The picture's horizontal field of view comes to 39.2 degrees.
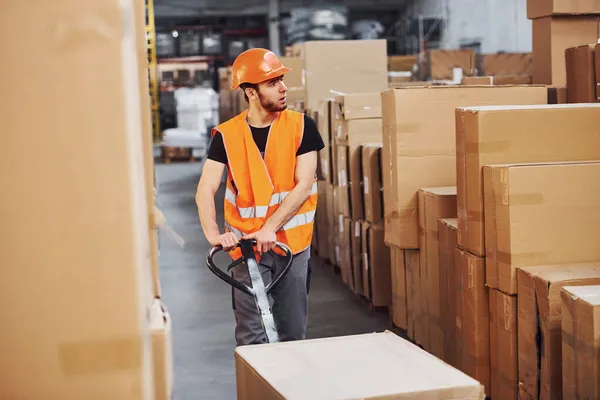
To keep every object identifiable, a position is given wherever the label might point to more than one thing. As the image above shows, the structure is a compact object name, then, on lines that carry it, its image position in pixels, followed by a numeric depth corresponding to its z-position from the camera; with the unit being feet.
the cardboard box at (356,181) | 20.49
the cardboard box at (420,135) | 15.76
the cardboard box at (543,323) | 10.08
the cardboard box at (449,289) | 13.56
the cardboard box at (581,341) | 8.59
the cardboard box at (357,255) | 20.77
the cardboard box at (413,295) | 16.29
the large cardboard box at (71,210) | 4.18
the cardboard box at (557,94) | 17.11
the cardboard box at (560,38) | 19.85
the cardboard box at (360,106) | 20.21
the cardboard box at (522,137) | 11.60
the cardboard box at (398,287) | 17.25
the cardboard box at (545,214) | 10.95
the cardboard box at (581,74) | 16.11
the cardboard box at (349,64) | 25.61
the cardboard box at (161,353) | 4.88
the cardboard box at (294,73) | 35.14
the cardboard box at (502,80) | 22.03
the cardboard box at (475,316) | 11.90
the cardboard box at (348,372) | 6.23
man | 11.96
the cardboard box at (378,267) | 19.31
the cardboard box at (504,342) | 11.14
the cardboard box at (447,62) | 43.83
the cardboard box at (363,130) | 20.51
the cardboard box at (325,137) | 23.26
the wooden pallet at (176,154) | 63.21
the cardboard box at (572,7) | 19.44
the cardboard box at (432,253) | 14.85
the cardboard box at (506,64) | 41.34
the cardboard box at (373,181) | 18.84
